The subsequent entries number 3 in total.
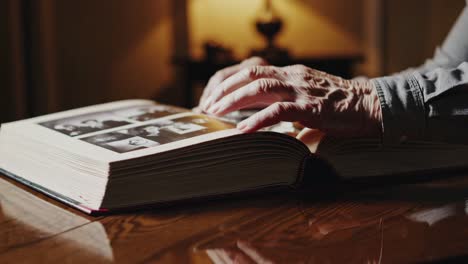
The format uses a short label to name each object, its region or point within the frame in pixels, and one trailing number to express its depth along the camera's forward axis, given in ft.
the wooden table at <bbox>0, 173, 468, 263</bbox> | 1.78
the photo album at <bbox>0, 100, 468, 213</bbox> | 2.17
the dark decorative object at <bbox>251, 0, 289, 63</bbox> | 9.07
